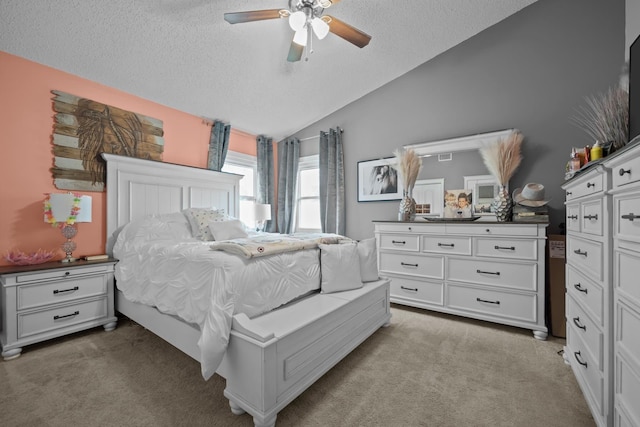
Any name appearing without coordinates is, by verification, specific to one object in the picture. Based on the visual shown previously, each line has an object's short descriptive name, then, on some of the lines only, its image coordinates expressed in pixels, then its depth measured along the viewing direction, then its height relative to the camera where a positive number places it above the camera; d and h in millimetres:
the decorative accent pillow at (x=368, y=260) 2371 -405
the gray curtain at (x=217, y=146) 3736 +948
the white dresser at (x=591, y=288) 1163 -363
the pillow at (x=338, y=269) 2119 -434
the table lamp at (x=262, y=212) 4039 +38
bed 1291 -688
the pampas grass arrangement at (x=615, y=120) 1466 +533
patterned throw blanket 1675 -215
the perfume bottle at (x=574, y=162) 1755 +350
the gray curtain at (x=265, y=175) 4453 +662
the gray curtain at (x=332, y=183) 4035 +484
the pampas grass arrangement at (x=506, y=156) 2627 +579
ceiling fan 1865 +1400
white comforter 1408 -446
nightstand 1945 -688
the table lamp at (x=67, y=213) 2271 +7
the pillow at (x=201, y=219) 2773 -50
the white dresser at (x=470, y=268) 2293 -500
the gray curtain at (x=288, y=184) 4531 +516
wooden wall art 2492 +760
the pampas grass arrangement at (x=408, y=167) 3158 +571
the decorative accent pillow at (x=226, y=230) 2674 -156
